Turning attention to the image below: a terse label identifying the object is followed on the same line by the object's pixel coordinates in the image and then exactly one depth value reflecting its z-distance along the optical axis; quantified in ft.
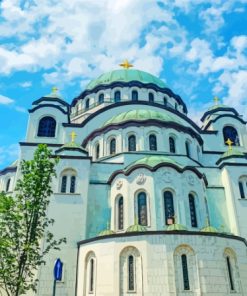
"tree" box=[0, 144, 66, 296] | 34.42
